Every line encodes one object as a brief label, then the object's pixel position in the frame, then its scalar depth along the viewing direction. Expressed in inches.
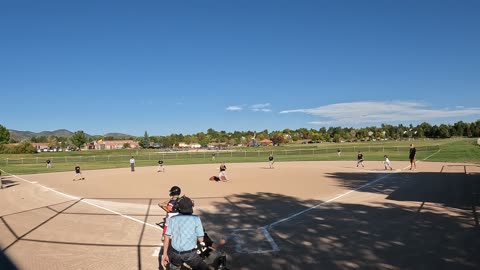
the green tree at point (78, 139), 5831.7
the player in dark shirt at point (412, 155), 1170.6
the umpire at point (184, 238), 218.7
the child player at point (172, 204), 284.0
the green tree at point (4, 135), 4608.8
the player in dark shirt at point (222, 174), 1018.1
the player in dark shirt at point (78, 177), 1148.5
